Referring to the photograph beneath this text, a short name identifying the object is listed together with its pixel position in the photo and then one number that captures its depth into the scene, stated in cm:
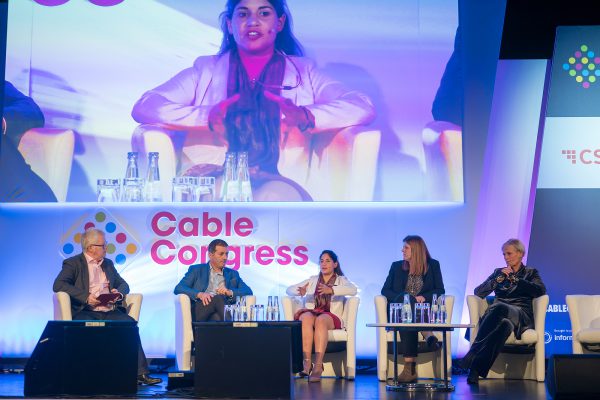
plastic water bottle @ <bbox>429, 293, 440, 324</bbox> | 1037
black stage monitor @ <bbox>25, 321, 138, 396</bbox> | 861
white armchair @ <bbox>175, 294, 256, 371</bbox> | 1140
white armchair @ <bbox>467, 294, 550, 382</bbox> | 1125
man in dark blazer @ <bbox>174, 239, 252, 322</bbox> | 1158
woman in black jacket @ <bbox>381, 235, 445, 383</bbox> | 1185
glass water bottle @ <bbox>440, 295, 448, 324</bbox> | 1036
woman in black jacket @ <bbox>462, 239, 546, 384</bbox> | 1084
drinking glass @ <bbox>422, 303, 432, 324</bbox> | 1046
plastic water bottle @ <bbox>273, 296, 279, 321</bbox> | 1039
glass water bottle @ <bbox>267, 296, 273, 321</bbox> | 1027
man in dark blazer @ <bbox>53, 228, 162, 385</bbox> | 1100
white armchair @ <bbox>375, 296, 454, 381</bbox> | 1149
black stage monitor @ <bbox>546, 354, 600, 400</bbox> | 793
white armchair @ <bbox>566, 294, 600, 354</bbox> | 1118
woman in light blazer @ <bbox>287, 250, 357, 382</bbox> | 1122
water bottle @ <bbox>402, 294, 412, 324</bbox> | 1040
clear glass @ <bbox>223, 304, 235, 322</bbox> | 1024
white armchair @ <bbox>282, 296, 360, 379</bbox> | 1152
